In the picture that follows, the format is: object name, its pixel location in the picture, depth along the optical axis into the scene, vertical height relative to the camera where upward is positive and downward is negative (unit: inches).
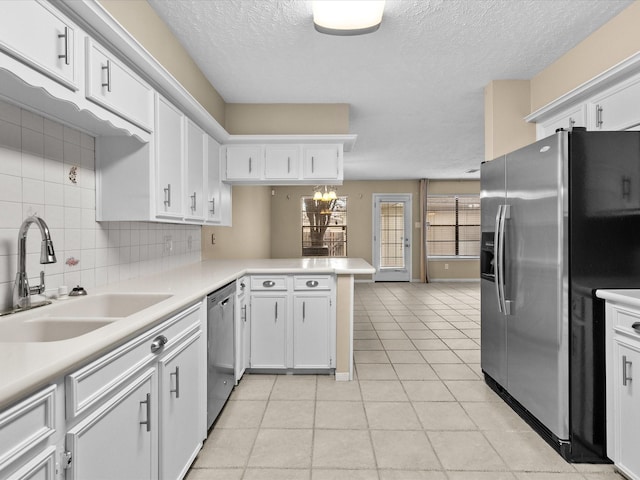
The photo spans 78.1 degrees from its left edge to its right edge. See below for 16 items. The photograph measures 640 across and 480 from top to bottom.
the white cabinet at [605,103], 91.5 +36.3
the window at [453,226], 389.4 +12.8
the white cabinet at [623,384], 71.9 -27.7
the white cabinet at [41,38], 47.4 +26.8
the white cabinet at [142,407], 43.4 -23.5
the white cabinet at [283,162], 155.2 +30.4
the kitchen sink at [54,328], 59.1 -13.6
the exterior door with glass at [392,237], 386.0 +1.9
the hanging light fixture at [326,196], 300.2 +32.9
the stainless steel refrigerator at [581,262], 82.4 -4.9
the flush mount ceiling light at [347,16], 88.4 +51.3
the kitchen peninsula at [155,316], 36.0 -11.6
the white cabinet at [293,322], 131.7 -27.8
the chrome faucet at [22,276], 61.7 -5.8
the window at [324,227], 378.9 +11.7
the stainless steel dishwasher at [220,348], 91.9 -28.0
